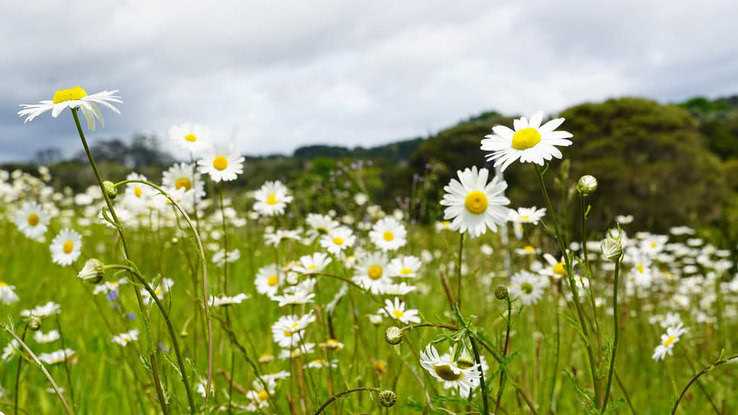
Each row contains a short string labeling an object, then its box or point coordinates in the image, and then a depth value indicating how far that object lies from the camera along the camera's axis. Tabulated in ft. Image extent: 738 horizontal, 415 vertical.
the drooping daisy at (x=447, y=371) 1.44
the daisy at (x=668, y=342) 1.88
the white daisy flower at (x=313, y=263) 2.08
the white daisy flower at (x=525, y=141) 1.40
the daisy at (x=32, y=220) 2.40
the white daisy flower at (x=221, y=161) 1.95
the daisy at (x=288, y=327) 1.88
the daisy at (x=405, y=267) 2.10
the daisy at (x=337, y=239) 2.25
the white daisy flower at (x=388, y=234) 2.29
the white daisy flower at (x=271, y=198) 2.30
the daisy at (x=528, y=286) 2.33
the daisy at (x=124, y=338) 2.11
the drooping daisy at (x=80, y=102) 1.41
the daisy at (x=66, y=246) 2.16
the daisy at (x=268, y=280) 2.28
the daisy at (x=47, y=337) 2.52
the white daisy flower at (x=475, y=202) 1.54
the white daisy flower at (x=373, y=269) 2.22
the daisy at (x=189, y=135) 2.09
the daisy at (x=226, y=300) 2.01
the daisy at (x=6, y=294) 2.40
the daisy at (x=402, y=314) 2.02
